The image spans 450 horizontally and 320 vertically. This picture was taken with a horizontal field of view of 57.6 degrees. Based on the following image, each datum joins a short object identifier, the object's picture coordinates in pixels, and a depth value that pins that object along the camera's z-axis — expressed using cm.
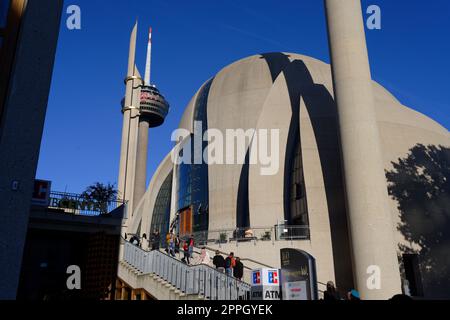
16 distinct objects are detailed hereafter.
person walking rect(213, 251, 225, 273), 1594
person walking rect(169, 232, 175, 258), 1927
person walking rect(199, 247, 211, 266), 1649
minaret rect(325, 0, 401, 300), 2045
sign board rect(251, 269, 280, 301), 1044
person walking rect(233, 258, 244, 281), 1541
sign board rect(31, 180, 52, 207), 1486
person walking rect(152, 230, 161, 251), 2153
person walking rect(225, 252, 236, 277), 1559
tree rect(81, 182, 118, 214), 1978
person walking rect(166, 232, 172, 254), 1981
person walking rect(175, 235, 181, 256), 2041
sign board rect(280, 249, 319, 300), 1024
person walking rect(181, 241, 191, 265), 1775
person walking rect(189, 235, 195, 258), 1868
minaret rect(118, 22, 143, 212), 4412
